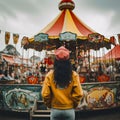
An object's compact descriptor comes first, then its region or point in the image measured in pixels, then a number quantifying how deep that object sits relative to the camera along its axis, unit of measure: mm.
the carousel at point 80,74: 10430
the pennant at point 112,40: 13141
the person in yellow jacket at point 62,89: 3751
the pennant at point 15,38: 15039
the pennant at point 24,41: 13102
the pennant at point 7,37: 14871
